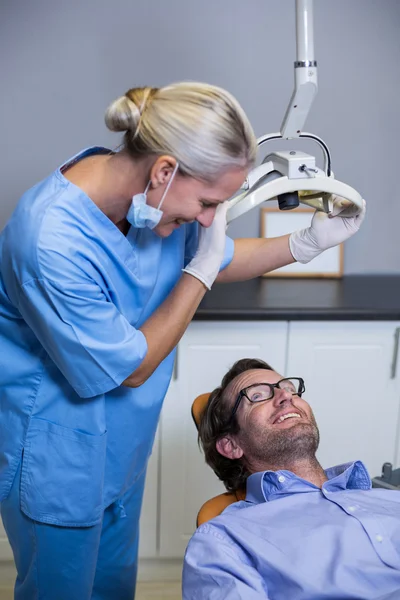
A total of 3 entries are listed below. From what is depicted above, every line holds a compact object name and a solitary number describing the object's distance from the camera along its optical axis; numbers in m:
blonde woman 1.25
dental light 1.44
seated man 1.33
